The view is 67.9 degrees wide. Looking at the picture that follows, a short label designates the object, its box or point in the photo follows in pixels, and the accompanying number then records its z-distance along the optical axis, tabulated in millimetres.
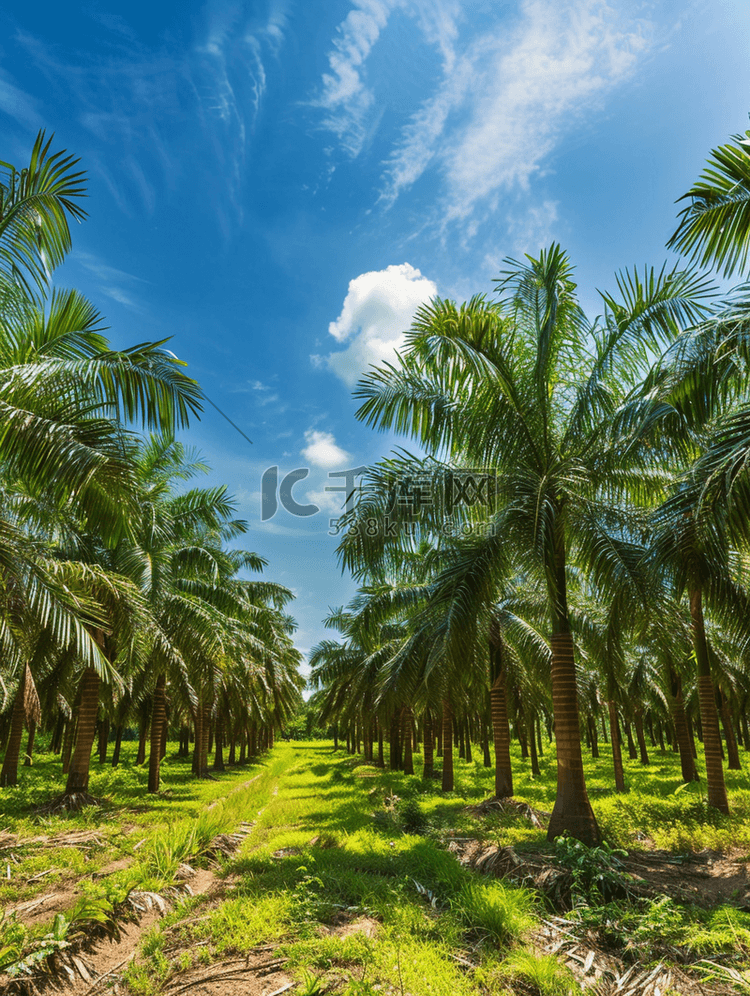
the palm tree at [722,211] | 6258
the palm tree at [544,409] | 9375
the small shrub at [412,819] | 12188
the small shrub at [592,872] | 6898
